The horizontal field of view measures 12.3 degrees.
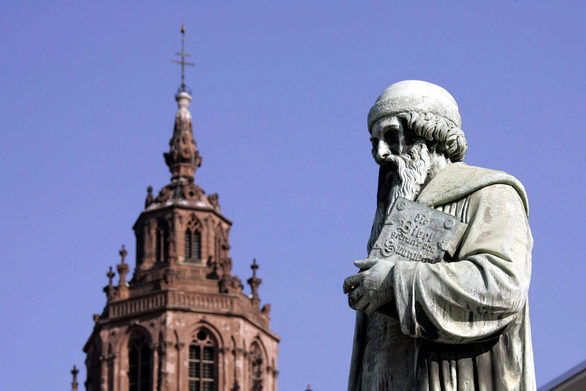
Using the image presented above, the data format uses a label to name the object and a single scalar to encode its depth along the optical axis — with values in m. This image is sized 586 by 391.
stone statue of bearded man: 9.69
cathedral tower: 123.72
